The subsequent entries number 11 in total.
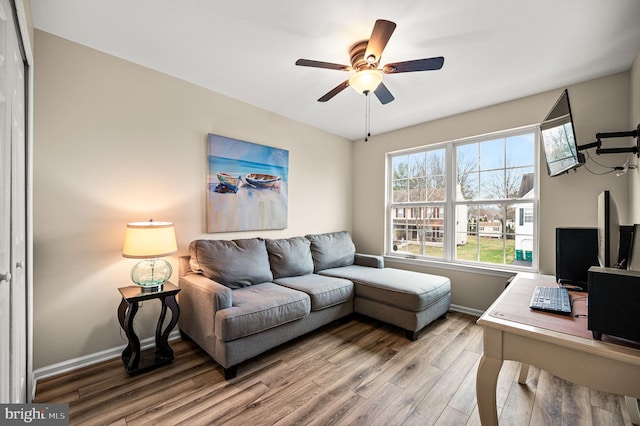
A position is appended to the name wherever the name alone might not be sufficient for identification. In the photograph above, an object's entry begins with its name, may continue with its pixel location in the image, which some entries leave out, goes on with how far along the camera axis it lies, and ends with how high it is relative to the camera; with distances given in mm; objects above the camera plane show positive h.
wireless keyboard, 1293 -471
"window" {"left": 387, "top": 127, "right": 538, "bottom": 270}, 2941 +144
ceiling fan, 1634 +1005
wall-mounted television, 1859 +576
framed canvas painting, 2785 +296
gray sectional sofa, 1986 -754
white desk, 940 -550
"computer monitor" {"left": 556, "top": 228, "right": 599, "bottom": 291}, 1792 -288
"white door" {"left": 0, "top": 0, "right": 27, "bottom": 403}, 1062 -17
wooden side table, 1934 -895
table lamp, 1964 -288
